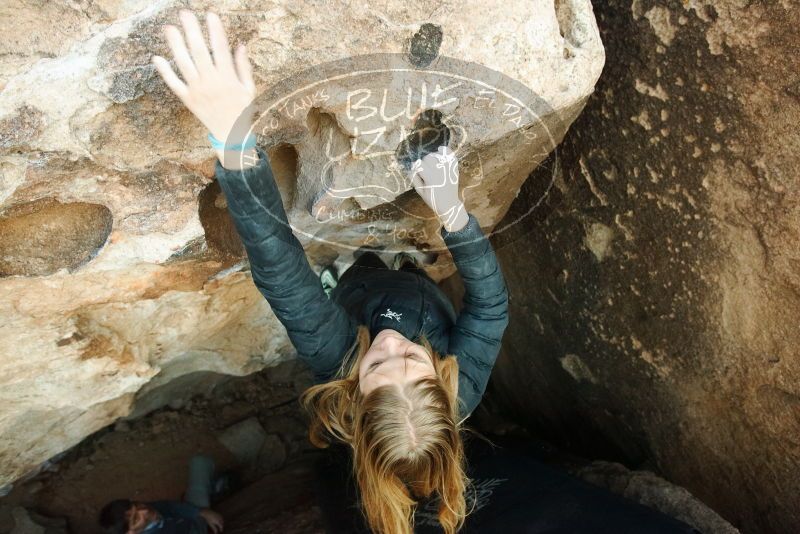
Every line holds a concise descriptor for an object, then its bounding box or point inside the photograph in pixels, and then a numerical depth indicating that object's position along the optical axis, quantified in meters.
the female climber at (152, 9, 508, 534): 0.93
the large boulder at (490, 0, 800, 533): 1.09
